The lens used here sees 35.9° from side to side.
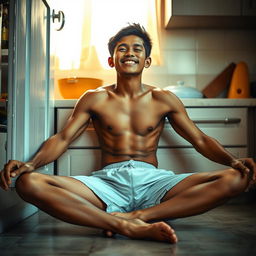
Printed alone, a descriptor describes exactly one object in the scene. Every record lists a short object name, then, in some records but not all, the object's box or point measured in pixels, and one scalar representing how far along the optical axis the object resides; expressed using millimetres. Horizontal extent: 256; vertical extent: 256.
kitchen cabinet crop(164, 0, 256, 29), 2648
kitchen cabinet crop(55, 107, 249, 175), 2422
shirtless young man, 1558
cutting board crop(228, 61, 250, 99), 2799
